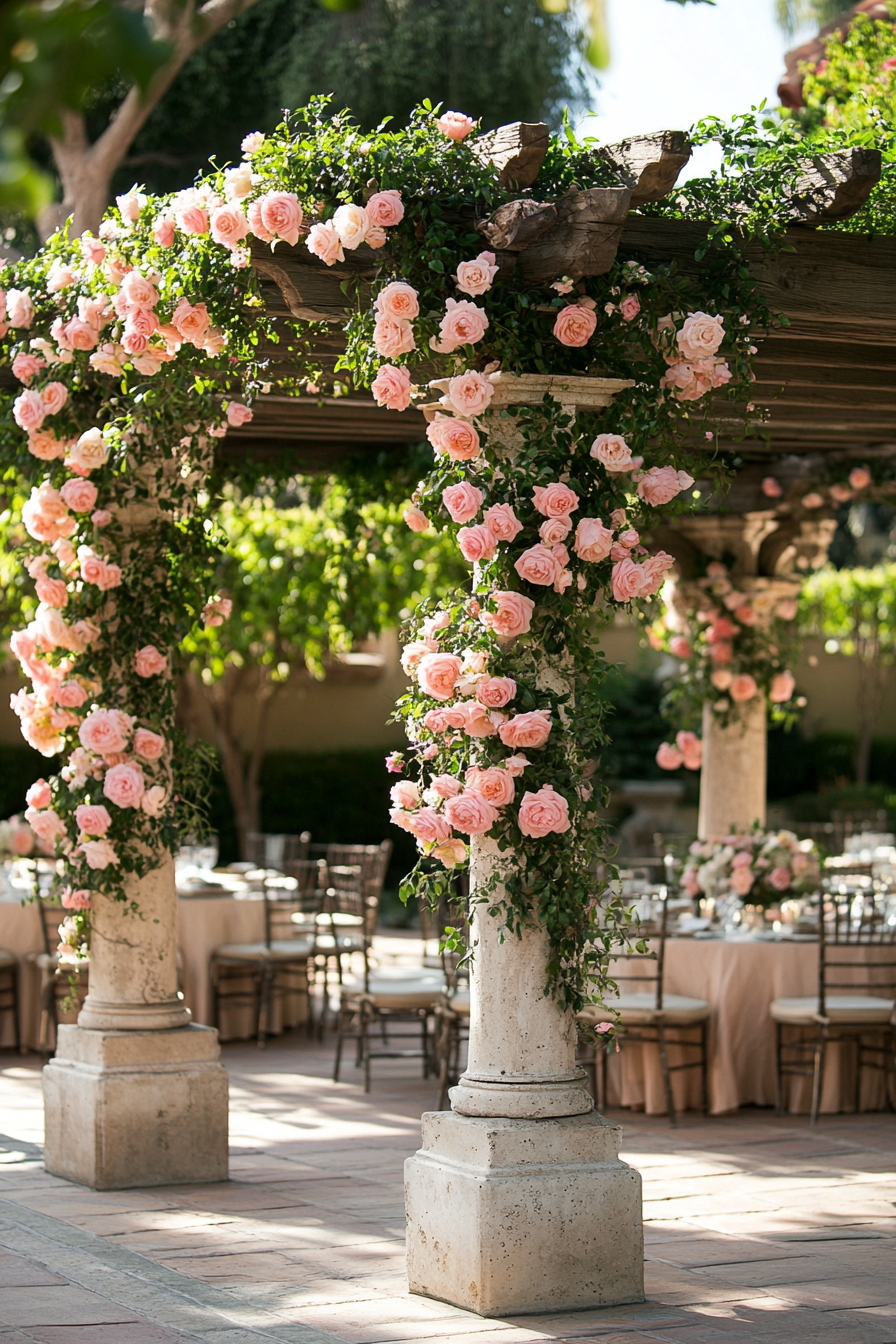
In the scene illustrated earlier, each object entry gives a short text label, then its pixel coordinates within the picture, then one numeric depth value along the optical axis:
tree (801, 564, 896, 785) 18.16
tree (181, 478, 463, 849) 12.71
